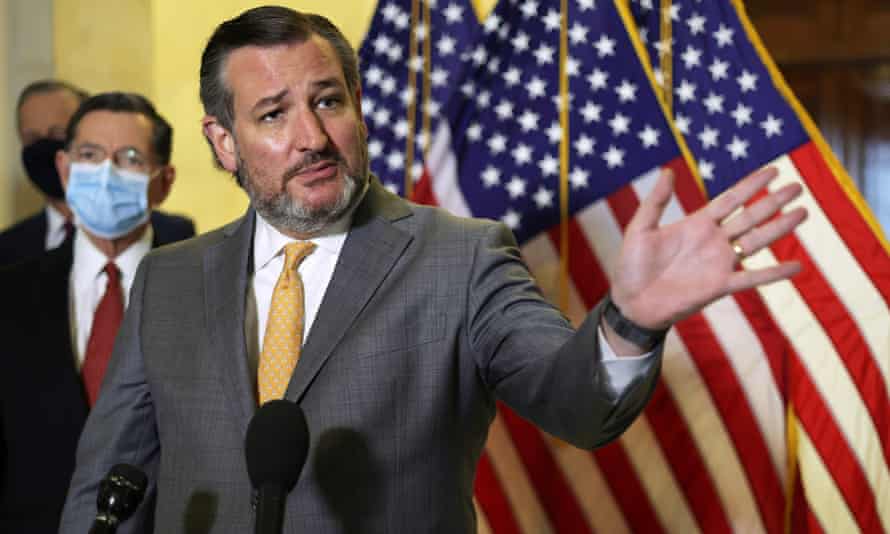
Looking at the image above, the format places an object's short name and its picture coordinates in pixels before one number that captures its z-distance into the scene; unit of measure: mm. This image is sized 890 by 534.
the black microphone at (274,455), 2471
